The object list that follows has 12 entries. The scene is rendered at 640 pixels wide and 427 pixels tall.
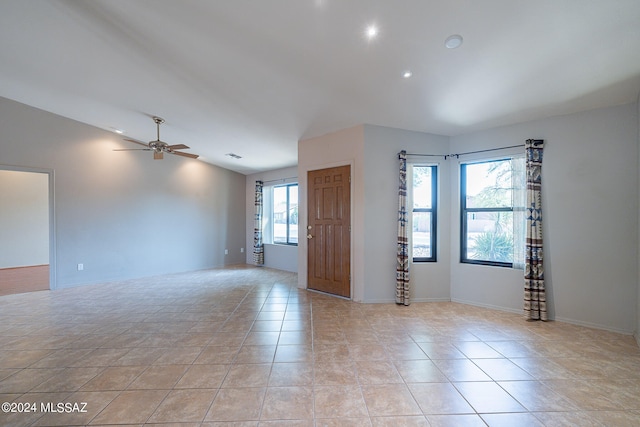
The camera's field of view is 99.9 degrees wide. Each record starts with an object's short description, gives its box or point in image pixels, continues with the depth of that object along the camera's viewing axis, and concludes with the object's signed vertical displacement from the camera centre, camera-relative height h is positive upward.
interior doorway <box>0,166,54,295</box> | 6.23 -0.26
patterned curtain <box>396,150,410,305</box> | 3.96 -0.45
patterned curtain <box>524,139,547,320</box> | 3.38 -0.34
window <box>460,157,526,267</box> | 3.63 +0.05
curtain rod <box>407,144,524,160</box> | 3.97 +0.94
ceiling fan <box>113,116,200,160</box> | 4.19 +1.07
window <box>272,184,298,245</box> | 6.82 +0.04
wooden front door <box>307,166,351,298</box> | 4.29 -0.26
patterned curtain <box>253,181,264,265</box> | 7.22 -0.34
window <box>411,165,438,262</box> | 4.25 -0.03
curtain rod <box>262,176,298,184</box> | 6.60 +0.92
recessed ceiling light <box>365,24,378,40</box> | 2.22 +1.55
